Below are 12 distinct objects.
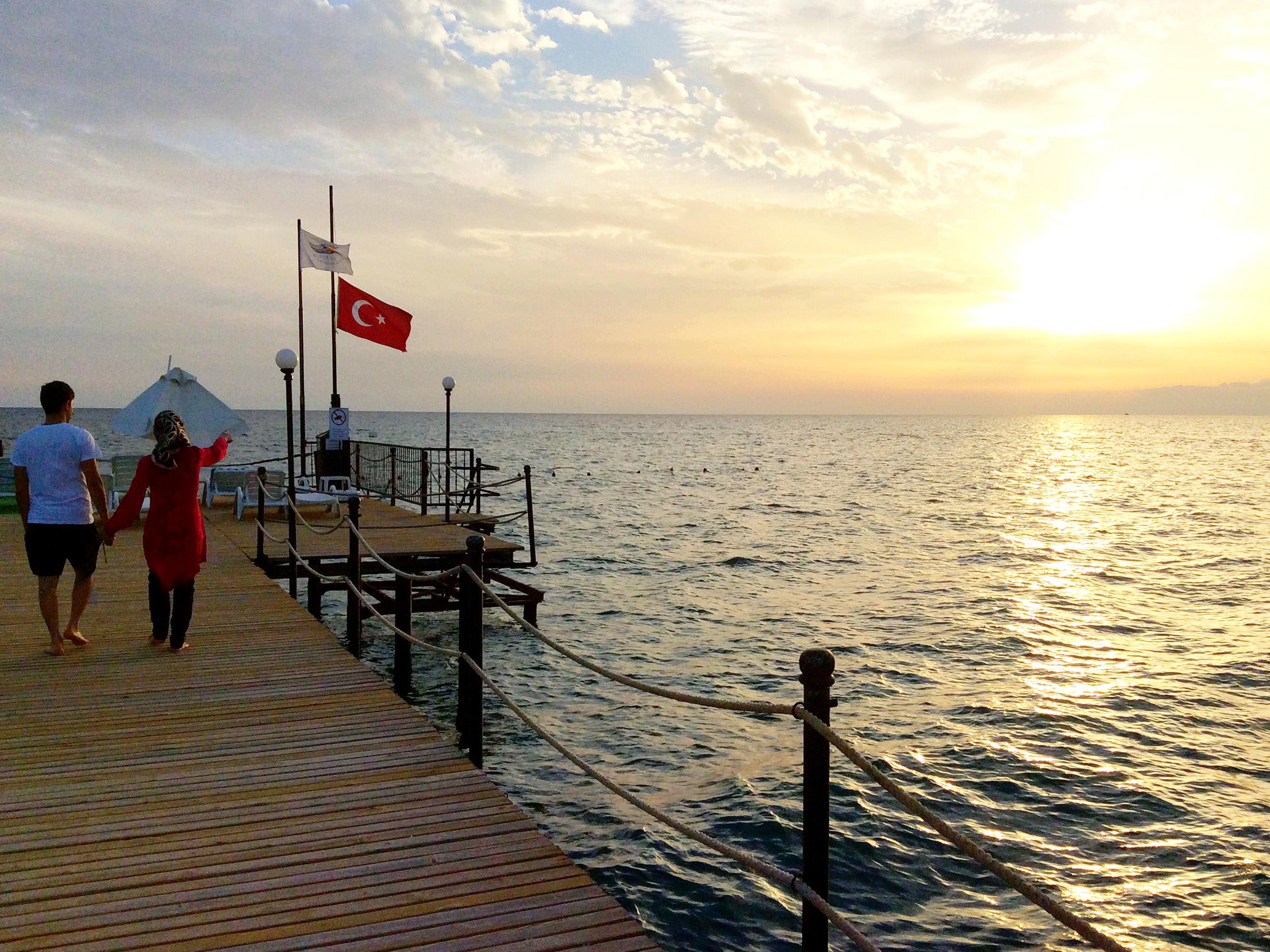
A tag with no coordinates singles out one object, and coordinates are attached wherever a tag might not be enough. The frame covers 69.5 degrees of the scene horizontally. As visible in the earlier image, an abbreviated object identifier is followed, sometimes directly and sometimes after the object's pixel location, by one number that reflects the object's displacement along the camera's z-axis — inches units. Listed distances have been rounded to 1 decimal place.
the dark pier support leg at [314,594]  558.3
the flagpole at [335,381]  823.1
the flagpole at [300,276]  783.7
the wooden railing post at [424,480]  796.0
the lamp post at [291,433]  521.0
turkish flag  781.9
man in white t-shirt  283.6
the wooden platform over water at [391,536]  583.5
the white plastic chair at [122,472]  692.1
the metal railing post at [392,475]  866.8
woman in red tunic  299.9
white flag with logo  787.4
